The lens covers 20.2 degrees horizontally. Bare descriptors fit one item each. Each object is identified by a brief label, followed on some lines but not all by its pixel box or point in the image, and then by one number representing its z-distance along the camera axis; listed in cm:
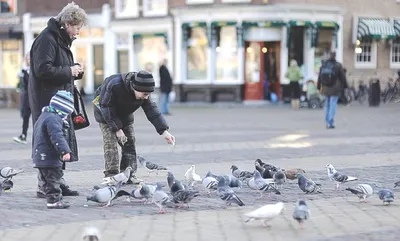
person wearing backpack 2894
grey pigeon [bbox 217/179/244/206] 1158
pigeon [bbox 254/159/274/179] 1356
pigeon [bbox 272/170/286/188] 1326
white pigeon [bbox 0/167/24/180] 1366
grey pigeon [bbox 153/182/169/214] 1150
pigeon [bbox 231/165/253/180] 1411
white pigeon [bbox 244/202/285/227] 998
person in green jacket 4472
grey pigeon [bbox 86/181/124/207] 1169
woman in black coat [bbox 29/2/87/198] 1250
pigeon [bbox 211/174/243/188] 1257
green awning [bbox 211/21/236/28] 4891
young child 1182
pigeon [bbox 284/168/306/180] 1415
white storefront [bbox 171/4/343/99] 4864
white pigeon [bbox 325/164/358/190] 1340
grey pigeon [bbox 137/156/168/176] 1518
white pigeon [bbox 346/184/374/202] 1234
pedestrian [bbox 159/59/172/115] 3960
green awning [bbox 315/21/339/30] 5002
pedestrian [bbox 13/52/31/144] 2307
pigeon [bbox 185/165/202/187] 1423
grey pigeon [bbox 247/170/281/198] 1254
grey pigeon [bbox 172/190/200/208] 1158
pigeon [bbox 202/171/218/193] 1282
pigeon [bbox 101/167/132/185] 1291
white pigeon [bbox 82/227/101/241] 870
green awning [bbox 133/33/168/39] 5299
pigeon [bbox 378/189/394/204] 1211
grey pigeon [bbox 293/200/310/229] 998
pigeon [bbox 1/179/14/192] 1353
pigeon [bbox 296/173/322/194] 1321
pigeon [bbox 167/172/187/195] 1184
